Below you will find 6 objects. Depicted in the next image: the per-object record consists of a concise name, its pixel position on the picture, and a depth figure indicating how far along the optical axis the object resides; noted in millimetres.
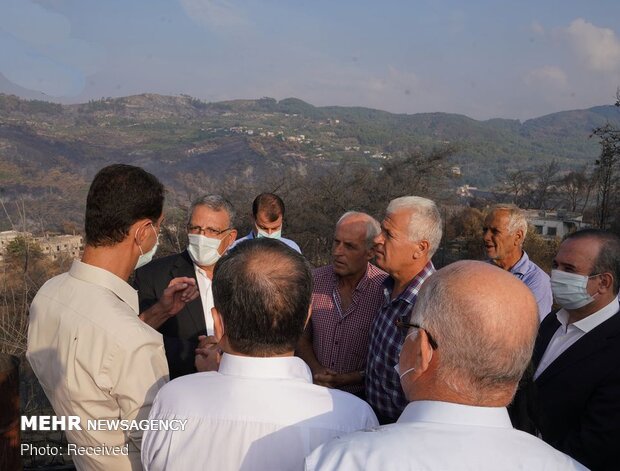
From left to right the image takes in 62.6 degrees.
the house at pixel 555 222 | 42656
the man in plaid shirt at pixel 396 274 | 2832
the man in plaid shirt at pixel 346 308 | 3359
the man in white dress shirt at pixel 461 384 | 1249
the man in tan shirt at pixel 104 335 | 1936
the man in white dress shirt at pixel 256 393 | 1589
